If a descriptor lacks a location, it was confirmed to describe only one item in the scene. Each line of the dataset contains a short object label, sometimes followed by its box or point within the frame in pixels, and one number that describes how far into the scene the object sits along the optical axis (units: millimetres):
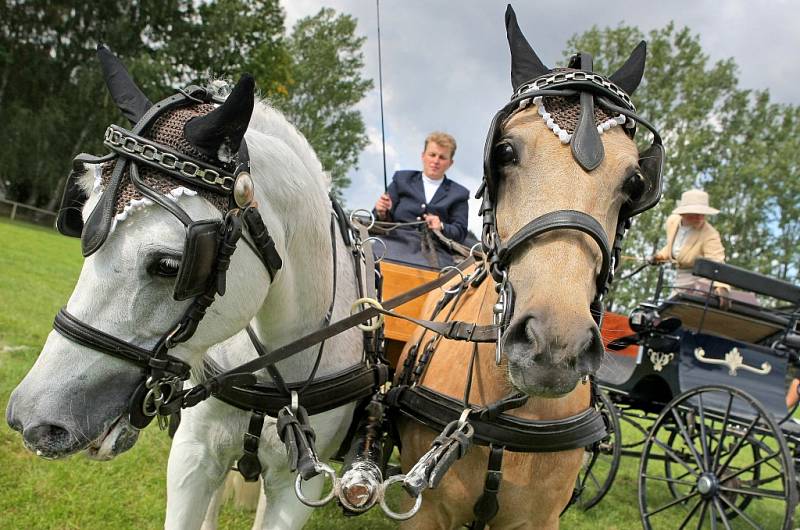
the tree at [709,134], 23203
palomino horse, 1482
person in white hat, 5668
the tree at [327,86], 27859
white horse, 1475
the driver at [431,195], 3924
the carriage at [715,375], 3939
